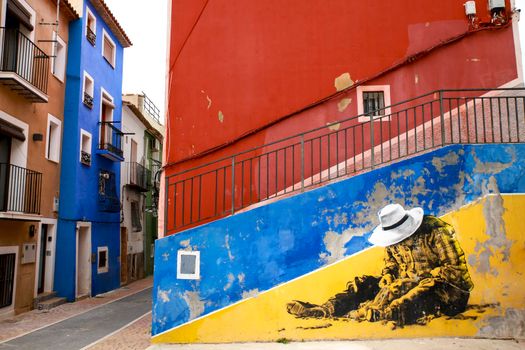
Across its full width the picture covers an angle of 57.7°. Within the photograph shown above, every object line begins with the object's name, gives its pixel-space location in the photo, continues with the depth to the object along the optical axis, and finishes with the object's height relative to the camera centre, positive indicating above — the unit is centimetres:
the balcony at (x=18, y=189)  1180 +148
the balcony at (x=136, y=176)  2183 +334
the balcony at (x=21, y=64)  1177 +484
